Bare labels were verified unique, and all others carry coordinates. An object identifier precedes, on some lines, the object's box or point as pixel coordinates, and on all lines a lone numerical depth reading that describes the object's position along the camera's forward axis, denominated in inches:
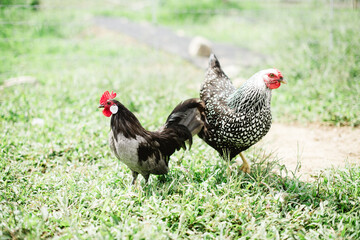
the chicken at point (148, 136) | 113.0
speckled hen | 122.4
